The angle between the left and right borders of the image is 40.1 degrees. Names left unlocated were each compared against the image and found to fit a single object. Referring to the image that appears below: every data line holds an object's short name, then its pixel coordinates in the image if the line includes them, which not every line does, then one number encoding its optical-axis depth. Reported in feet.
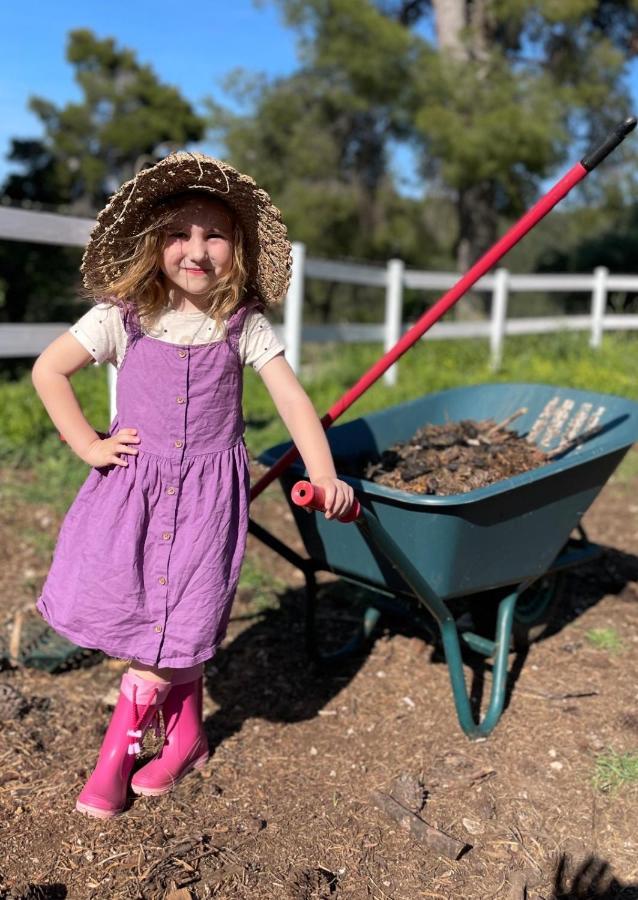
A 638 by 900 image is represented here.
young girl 6.95
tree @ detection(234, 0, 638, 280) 42.47
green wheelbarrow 7.82
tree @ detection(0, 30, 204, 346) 93.91
